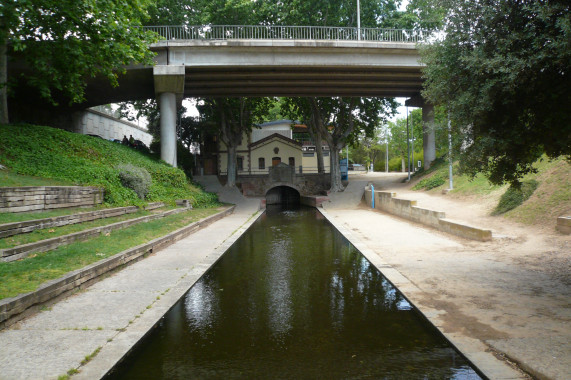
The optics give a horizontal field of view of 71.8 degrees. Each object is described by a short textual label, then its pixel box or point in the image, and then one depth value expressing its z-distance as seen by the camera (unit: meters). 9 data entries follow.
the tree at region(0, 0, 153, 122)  14.11
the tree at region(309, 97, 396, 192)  33.88
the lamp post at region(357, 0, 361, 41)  26.49
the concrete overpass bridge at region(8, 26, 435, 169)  23.47
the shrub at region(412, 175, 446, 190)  25.41
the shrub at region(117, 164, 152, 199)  16.27
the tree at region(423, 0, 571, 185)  5.13
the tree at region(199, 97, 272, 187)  36.88
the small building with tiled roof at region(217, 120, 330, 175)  52.19
